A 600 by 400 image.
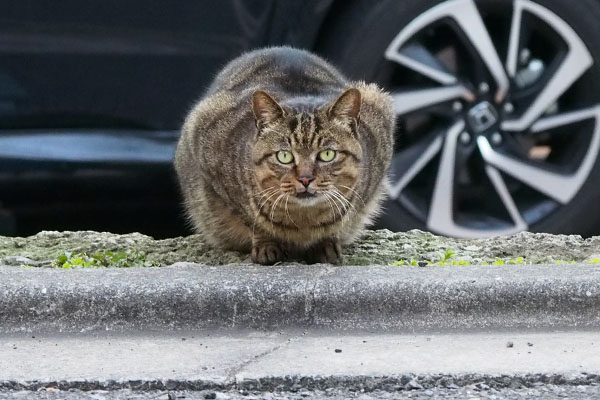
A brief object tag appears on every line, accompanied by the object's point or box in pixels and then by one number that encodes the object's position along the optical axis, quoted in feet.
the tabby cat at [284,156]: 25.72
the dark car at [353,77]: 27.94
